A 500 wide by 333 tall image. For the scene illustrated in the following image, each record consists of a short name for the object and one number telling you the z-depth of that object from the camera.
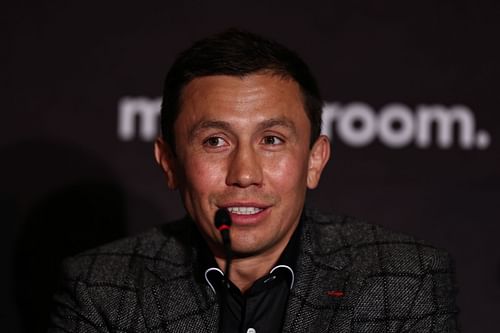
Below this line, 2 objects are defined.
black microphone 3.02
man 3.12
